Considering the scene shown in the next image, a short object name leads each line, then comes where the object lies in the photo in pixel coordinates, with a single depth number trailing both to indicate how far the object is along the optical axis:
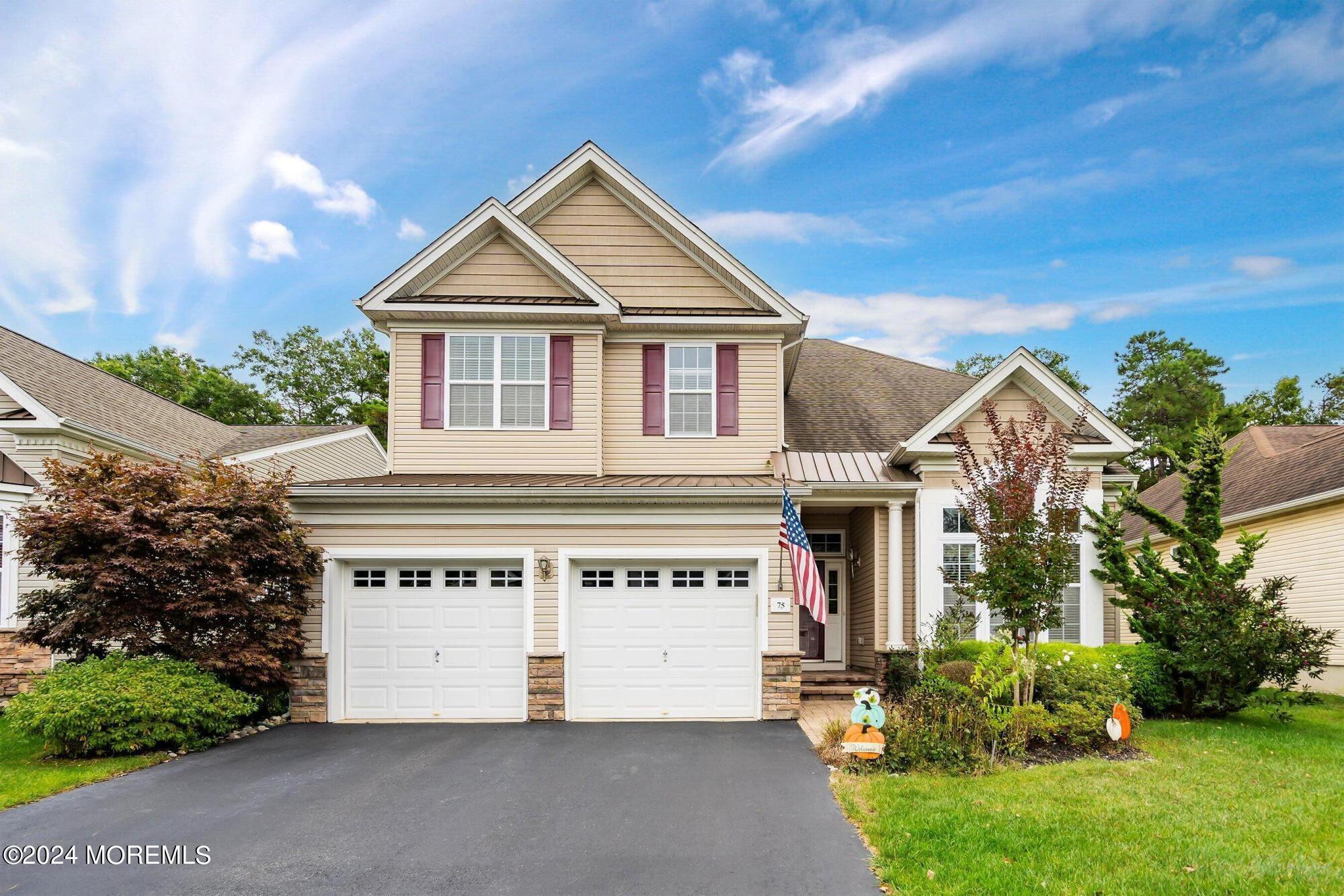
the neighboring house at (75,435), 11.96
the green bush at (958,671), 10.19
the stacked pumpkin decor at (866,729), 8.05
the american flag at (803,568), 9.75
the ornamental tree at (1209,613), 10.05
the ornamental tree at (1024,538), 9.21
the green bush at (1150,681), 10.69
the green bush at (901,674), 12.09
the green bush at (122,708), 8.60
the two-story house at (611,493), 11.13
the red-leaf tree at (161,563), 9.39
